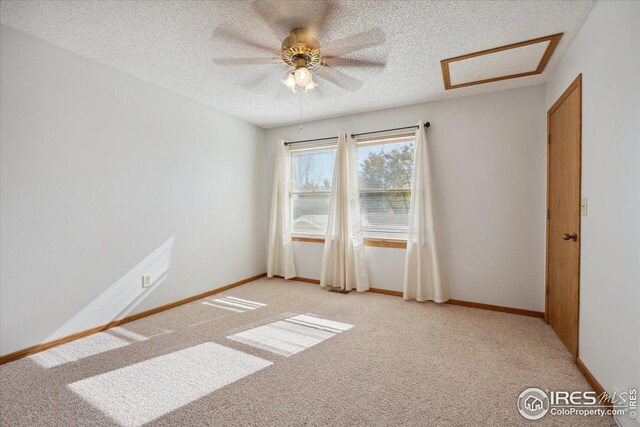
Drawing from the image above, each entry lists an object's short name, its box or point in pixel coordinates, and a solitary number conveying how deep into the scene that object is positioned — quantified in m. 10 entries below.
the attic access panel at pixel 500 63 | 2.38
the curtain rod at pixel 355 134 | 3.66
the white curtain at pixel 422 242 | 3.53
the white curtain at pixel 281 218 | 4.65
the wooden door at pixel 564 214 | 2.20
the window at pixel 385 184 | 3.88
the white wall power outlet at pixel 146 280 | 3.13
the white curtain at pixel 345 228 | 4.06
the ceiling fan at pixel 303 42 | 1.93
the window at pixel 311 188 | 4.50
